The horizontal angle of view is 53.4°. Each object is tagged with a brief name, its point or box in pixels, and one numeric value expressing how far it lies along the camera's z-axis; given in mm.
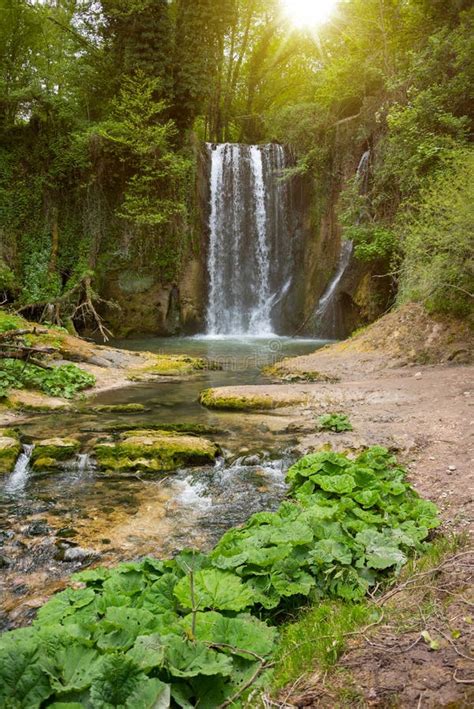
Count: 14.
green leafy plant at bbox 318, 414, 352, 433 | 5943
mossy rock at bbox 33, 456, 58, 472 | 5289
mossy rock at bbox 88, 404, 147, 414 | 7665
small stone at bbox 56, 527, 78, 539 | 3879
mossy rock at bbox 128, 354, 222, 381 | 10938
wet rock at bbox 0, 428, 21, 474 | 5188
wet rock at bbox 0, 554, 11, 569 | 3476
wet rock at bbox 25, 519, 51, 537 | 3916
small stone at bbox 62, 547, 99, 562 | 3580
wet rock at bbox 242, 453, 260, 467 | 5363
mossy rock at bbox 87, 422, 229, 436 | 6301
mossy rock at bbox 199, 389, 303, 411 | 7574
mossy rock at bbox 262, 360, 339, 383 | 9609
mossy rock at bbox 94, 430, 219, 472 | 5273
